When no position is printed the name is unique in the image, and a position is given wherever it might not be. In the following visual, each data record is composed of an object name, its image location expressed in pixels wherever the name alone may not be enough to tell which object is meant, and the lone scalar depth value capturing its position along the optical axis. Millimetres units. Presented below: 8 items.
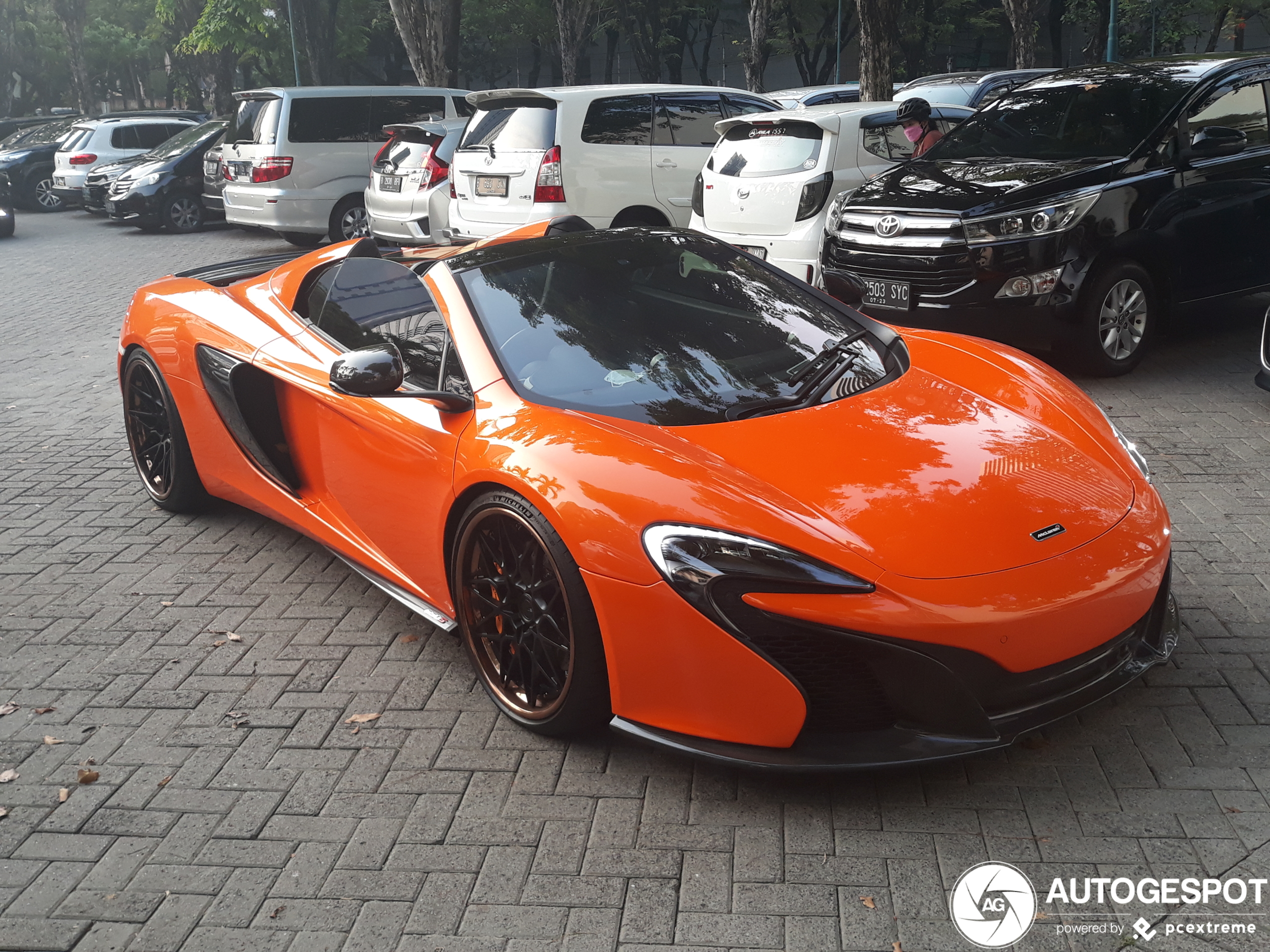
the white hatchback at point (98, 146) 21500
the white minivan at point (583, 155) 10289
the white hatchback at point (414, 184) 12180
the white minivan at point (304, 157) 14125
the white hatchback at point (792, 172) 8484
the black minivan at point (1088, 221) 6809
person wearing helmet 8922
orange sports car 2809
